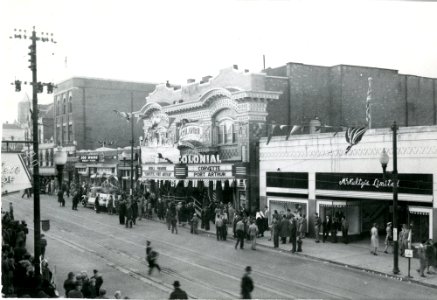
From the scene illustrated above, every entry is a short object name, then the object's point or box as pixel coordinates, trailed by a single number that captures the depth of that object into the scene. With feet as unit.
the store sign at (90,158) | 136.99
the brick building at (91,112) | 148.97
